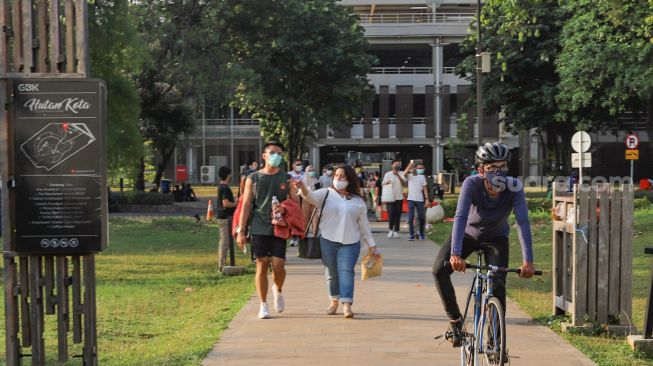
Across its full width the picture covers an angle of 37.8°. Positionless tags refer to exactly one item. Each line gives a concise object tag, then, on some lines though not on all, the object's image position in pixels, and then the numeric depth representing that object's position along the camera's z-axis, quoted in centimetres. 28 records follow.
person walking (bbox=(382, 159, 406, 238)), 2089
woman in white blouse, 994
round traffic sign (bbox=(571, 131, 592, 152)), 2897
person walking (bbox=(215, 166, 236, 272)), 1423
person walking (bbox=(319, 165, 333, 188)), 2542
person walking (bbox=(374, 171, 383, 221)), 2919
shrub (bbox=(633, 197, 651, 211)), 2934
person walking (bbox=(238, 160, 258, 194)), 2041
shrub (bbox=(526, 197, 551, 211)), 3095
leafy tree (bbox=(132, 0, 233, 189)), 3453
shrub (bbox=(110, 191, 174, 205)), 3856
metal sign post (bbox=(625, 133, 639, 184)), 4053
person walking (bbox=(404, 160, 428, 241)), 2069
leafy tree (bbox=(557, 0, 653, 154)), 3244
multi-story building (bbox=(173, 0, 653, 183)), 6366
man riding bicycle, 666
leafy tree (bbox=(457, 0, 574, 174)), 3912
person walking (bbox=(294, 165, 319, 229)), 1042
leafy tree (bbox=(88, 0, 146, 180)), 2920
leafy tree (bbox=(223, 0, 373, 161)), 3791
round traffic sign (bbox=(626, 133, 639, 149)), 4085
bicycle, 615
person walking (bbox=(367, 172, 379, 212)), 3282
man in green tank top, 971
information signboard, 645
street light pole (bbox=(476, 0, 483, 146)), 3275
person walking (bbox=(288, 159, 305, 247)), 1902
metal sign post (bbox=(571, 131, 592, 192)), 2881
